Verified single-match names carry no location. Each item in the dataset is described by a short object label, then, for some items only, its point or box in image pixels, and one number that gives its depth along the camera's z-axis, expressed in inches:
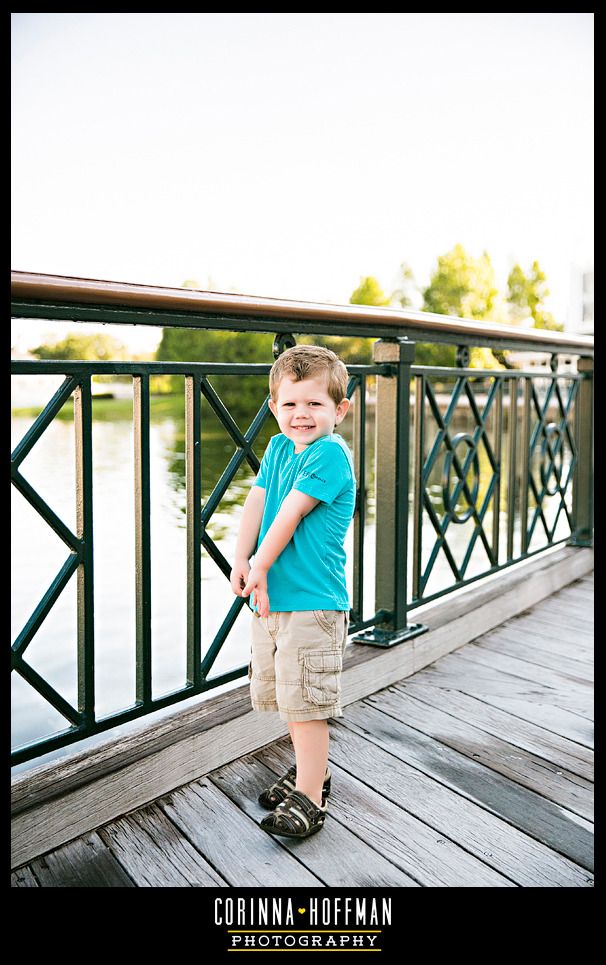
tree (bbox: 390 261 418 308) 1790.1
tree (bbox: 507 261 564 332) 1868.8
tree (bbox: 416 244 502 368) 1605.6
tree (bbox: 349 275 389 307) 1598.2
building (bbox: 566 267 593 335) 1999.3
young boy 62.4
